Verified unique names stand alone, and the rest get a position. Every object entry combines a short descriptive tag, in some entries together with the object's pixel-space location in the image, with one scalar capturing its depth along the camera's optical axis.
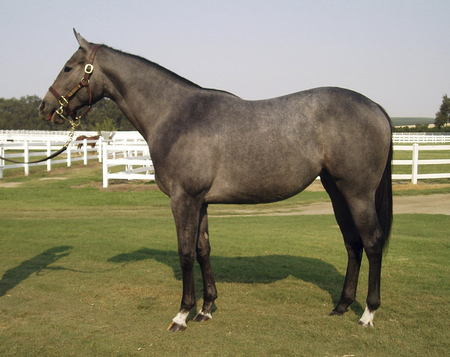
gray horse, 4.11
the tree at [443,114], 78.50
